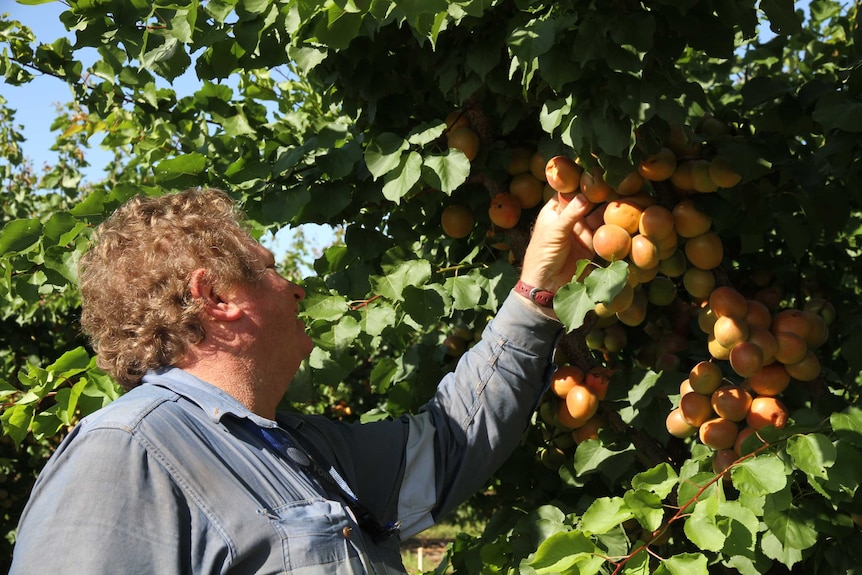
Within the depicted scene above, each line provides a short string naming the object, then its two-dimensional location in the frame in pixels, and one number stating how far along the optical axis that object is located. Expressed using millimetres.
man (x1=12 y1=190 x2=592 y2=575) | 1340
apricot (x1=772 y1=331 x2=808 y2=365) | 1969
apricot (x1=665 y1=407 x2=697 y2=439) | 2059
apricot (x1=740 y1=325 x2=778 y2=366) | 1959
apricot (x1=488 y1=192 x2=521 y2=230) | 2203
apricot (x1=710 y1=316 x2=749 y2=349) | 1957
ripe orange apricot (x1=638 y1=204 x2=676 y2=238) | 1863
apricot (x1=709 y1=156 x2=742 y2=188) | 1929
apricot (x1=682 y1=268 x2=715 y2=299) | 2078
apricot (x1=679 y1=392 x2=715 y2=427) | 2004
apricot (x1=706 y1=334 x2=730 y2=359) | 1986
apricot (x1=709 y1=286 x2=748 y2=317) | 1988
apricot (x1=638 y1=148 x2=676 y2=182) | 1935
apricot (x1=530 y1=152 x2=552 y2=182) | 2133
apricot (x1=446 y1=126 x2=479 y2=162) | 2154
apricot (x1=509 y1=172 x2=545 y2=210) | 2201
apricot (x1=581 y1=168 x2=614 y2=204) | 1890
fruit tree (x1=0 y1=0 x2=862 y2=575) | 1711
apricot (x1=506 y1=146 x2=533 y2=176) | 2240
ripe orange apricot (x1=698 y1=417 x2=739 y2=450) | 1971
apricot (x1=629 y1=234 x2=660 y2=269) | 1832
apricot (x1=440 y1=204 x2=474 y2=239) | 2350
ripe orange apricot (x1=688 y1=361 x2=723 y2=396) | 2004
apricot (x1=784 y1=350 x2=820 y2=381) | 2012
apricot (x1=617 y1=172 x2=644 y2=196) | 1899
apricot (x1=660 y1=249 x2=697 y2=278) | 2092
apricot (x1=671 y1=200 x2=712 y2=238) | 1975
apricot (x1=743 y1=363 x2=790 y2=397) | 1991
